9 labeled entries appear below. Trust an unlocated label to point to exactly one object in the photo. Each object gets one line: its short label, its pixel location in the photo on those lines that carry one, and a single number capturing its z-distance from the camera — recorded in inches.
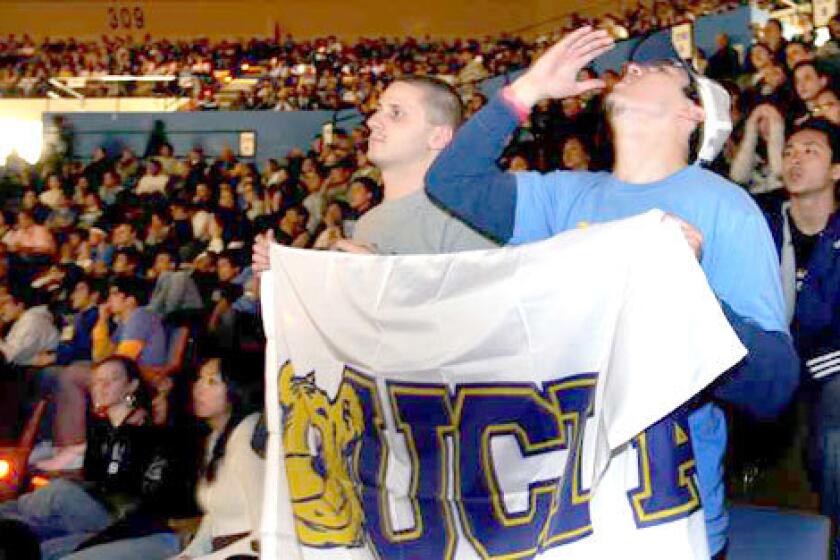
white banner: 74.7
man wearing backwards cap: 78.9
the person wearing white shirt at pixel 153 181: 575.5
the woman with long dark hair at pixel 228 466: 144.0
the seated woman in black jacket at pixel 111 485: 162.2
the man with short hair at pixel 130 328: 299.0
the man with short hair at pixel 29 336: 343.9
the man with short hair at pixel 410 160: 106.8
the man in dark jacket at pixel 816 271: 129.3
